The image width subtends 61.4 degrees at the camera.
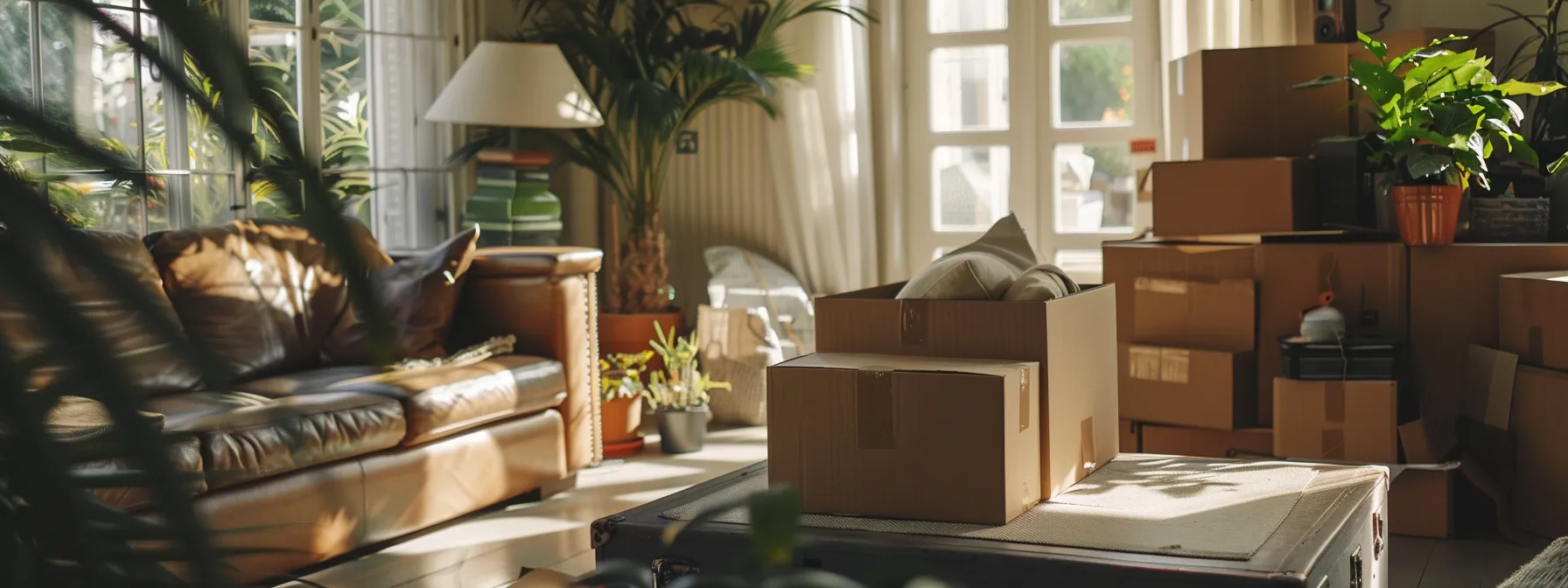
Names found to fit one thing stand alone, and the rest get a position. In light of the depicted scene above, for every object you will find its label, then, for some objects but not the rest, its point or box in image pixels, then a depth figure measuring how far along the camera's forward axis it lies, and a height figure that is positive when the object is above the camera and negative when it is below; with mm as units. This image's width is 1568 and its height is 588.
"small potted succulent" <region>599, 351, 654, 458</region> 4457 -498
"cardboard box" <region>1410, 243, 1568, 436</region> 3342 -160
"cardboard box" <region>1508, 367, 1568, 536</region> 3148 -502
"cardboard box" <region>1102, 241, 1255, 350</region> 3561 -37
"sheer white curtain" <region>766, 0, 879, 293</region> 5492 +433
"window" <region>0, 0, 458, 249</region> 4625 +675
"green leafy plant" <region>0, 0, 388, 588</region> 227 -8
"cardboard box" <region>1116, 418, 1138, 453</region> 3615 -505
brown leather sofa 3131 -325
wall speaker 4090 +703
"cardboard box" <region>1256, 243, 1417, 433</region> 3420 -106
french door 5289 +553
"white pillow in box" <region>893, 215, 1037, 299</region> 1740 -31
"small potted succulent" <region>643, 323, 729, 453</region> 4523 -486
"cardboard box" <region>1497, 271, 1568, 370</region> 3105 -177
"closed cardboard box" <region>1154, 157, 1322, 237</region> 3512 +141
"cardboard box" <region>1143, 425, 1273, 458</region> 3510 -516
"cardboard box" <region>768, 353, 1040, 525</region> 1570 -220
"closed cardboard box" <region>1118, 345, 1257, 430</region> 3455 -365
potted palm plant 5109 +694
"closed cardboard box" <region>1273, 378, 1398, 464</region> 3270 -434
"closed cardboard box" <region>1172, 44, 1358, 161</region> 3744 +400
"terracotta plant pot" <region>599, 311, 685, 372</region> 5180 -271
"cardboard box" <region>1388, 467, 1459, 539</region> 3307 -649
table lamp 4367 +571
